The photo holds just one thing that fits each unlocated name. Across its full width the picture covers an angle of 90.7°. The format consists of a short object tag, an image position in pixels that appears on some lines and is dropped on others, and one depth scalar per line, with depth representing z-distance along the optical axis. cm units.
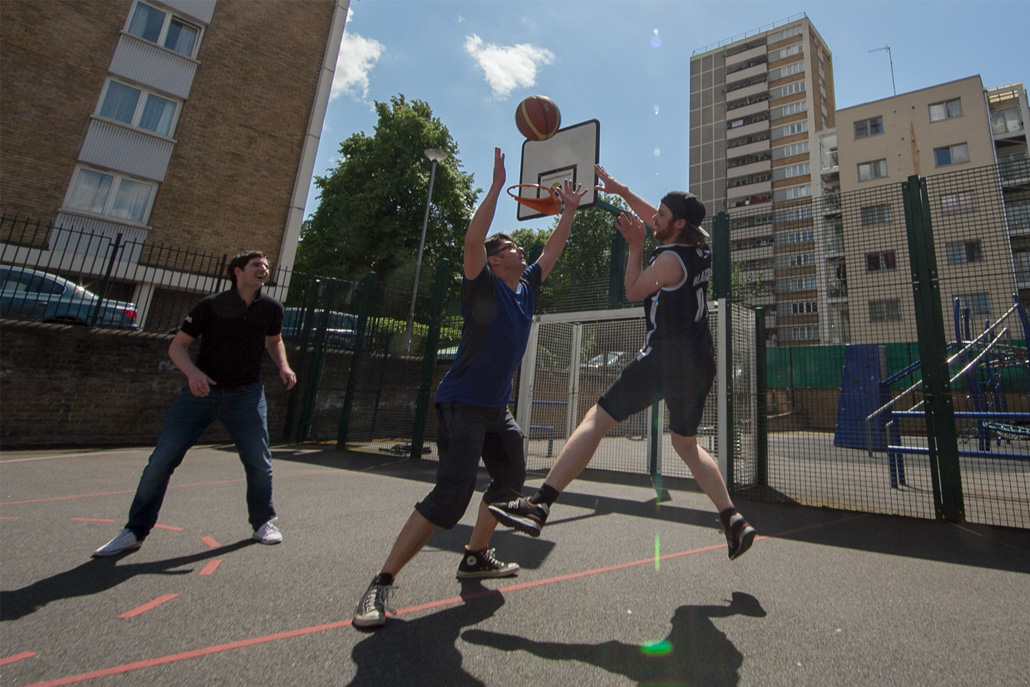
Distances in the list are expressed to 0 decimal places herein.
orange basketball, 452
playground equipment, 567
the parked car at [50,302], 779
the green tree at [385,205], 2550
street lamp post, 879
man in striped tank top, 259
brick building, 1458
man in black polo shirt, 309
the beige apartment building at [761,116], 4775
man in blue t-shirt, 221
